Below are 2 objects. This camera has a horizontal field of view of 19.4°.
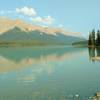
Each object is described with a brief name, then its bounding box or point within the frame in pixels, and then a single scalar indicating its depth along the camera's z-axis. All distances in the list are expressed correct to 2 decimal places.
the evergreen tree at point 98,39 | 168.88
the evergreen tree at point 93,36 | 176.43
